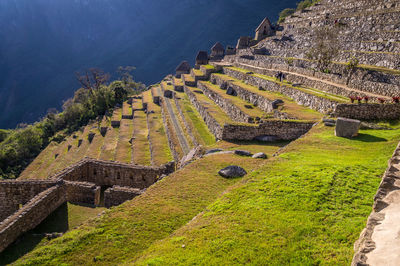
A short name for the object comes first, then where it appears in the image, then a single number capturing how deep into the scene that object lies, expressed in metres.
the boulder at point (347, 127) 11.70
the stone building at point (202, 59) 57.02
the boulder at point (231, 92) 27.79
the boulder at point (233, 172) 10.50
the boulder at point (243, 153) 12.93
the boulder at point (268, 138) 15.83
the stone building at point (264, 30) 56.91
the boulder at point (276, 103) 19.60
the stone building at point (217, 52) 58.74
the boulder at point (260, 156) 12.26
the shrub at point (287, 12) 72.57
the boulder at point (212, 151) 14.39
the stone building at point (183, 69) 58.50
